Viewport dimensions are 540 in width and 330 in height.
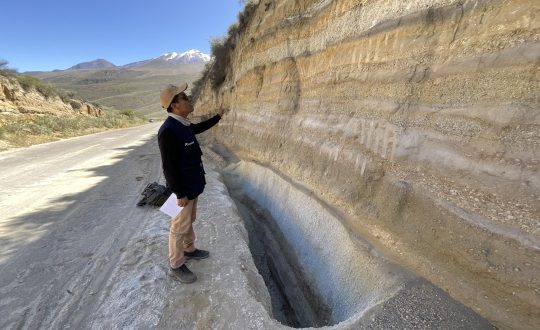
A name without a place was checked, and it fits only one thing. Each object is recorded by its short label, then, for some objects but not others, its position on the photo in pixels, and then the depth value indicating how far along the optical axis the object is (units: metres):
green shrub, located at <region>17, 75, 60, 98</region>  23.06
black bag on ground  5.53
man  2.99
